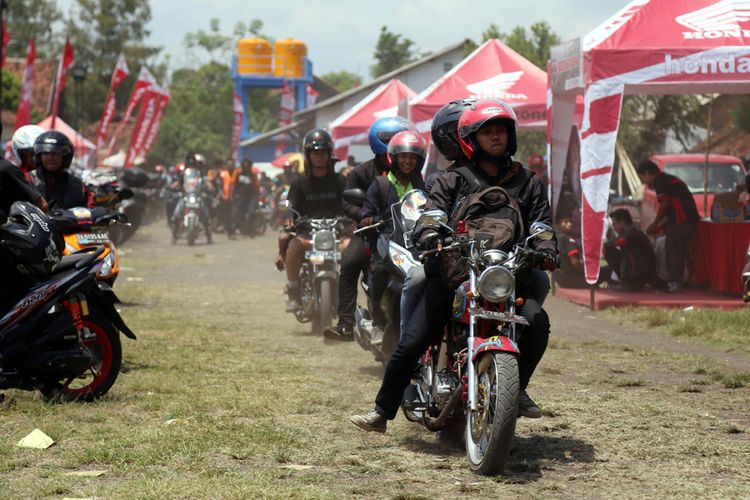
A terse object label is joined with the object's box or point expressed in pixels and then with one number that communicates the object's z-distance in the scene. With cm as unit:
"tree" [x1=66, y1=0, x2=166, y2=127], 9144
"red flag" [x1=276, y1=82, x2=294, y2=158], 5750
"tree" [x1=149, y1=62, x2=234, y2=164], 8612
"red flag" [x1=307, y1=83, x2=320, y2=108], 6656
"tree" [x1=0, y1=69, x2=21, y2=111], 6550
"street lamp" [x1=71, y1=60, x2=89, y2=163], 4044
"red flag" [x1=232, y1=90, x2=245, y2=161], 6119
